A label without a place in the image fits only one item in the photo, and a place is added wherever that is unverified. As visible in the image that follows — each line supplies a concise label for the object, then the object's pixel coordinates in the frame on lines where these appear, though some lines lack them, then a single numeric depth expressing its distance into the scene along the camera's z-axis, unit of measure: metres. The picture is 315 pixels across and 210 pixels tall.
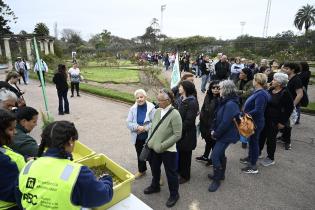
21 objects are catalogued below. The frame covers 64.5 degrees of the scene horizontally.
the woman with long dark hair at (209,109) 4.54
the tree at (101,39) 58.04
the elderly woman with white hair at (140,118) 4.29
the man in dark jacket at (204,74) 12.65
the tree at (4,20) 45.94
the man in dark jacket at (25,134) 2.92
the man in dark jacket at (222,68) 10.41
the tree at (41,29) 50.53
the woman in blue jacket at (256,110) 4.52
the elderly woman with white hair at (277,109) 4.89
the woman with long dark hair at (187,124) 4.09
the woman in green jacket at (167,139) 3.66
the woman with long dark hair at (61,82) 8.84
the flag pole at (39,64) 4.99
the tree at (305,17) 55.41
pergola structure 30.47
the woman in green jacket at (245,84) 6.56
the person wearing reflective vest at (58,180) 1.71
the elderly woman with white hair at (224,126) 4.00
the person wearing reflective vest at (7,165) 2.03
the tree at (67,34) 73.34
